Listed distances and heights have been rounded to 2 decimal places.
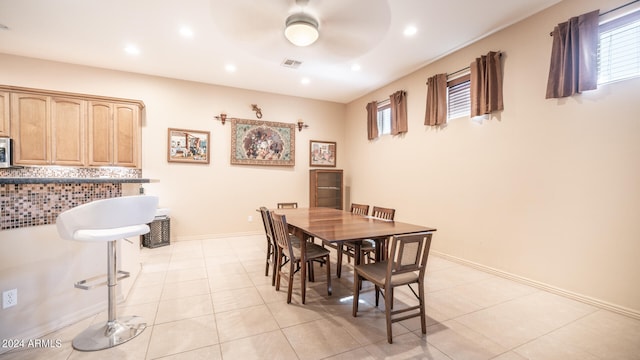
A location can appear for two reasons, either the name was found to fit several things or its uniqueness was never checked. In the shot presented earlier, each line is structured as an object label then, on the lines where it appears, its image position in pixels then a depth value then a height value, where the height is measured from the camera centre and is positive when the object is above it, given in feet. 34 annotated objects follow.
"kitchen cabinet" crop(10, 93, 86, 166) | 12.44 +2.24
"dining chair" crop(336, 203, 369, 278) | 10.20 -2.65
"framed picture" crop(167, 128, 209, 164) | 16.46 +1.91
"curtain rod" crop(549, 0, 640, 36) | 7.61 +4.99
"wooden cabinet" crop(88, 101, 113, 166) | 13.61 +2.19
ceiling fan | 8.72 +5.50
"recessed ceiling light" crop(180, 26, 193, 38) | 10.90 +6.03
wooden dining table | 7.28 -1.57
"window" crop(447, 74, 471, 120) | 12.33 +3.82
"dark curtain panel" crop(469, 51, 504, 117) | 10.85 +3.89
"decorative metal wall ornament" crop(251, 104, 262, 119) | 18.47 +4.63
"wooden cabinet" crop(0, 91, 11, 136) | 12.17 +2.86
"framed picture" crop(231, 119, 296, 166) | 18.15 +2.39
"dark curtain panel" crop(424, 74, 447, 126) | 13.16 +3.85
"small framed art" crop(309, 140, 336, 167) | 20.63 +1.86
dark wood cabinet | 19.40 -0.86
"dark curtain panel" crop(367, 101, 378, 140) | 18.11 +3.92
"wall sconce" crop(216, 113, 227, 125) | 17.60 +3.92
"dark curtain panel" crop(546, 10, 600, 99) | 8.27 +3.86
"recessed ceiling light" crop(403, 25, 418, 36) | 10.72 +6.01
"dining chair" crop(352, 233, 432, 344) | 6.35 -2.33
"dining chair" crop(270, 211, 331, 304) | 8.34 -2.52
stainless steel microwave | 11.86 +1.07
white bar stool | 5.69 -1.24
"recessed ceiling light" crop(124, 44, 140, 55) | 12.46 +6.06
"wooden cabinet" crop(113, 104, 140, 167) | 14.20 +2.24
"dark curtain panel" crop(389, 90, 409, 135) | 15.64 +3.87
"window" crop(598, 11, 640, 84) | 7.68 +3.84
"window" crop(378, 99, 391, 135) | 17.49 +4.03
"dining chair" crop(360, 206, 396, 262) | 9.14 -2.31
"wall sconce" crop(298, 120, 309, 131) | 20.00 +3.88
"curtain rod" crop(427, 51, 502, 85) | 12.20 +4.98
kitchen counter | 5.63 -0.11
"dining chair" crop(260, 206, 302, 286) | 9.68 -2.51
